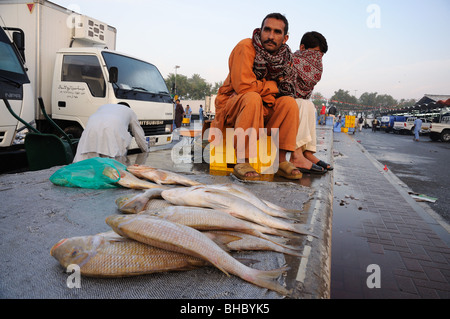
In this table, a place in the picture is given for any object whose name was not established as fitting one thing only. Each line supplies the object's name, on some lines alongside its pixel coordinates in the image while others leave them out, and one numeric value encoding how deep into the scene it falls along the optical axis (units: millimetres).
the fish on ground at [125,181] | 2990
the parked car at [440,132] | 26212
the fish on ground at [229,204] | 1923
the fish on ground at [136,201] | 2039
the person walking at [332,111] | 29047
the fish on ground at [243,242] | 1579
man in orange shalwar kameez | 3672
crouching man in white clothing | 4277
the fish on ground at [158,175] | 3061
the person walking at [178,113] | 20172
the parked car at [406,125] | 34328
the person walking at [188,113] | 30725
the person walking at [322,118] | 30180
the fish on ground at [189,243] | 1308
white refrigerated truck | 6988
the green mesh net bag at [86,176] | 2955
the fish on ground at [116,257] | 1279
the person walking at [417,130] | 26031
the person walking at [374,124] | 39000
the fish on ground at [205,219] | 1631
